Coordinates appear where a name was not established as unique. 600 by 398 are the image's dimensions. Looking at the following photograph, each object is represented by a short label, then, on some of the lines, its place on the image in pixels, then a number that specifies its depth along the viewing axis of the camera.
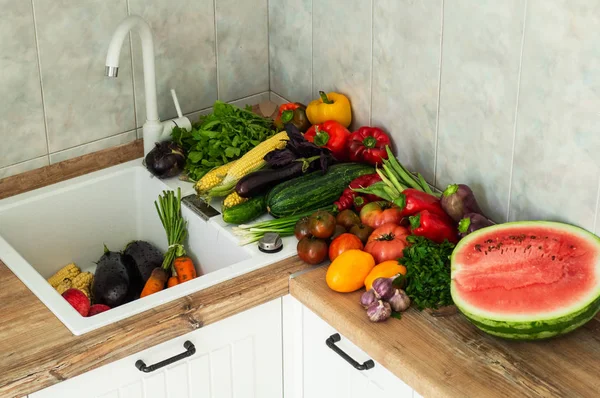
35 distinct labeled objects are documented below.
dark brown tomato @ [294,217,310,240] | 2.14
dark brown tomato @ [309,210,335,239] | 2.10
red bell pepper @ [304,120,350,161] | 2.39
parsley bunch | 1.93
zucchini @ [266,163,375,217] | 2.25
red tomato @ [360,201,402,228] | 2.14
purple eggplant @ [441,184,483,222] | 2.03
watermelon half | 1.75
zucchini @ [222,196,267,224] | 2.26
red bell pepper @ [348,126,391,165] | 2.34
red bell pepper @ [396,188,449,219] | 2.07
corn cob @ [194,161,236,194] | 2.37
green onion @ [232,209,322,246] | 2.22
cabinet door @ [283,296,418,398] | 1.96
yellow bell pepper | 2.48
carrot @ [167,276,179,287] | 2.32
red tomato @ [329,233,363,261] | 2.06
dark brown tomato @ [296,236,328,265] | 2.08
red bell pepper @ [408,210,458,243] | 2.03
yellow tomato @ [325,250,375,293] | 1.99
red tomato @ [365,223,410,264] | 2.03
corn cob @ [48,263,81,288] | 2.42
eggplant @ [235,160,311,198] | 2.28
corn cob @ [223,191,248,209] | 2.29
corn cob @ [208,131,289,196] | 2.35
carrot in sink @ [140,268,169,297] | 2.27
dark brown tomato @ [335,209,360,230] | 2.17
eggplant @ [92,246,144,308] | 2.29
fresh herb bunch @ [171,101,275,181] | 2.46
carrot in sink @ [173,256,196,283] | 2.31
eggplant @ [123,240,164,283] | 2.41
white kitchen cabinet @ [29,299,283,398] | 1.92
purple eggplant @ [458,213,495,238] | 1.97
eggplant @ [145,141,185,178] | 2.48
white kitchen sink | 2.26
